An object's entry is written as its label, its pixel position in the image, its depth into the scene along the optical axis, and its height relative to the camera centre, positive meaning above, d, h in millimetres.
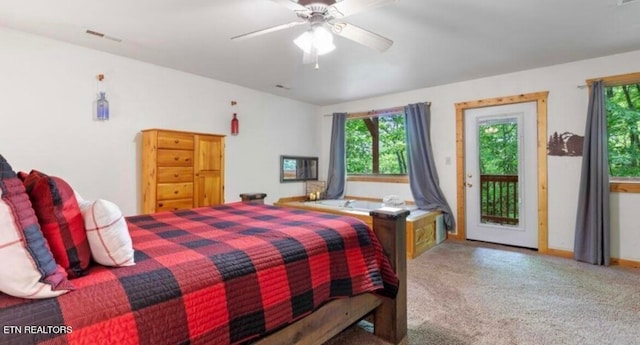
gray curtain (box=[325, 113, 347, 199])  5578 +229
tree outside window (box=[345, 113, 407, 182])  5105 +449
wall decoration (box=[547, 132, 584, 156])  3523 +318
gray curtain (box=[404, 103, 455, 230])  4441 +109
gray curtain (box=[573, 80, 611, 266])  3252 -198
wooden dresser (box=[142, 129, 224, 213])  3281 +40
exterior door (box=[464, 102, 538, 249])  3893 -30
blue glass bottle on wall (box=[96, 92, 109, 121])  3146 +674
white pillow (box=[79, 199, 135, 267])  1142 -237
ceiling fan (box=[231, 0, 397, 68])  1858 +985
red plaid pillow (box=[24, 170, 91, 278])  1026 -168
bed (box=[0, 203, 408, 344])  884 -412
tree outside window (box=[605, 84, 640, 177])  3339 +465
